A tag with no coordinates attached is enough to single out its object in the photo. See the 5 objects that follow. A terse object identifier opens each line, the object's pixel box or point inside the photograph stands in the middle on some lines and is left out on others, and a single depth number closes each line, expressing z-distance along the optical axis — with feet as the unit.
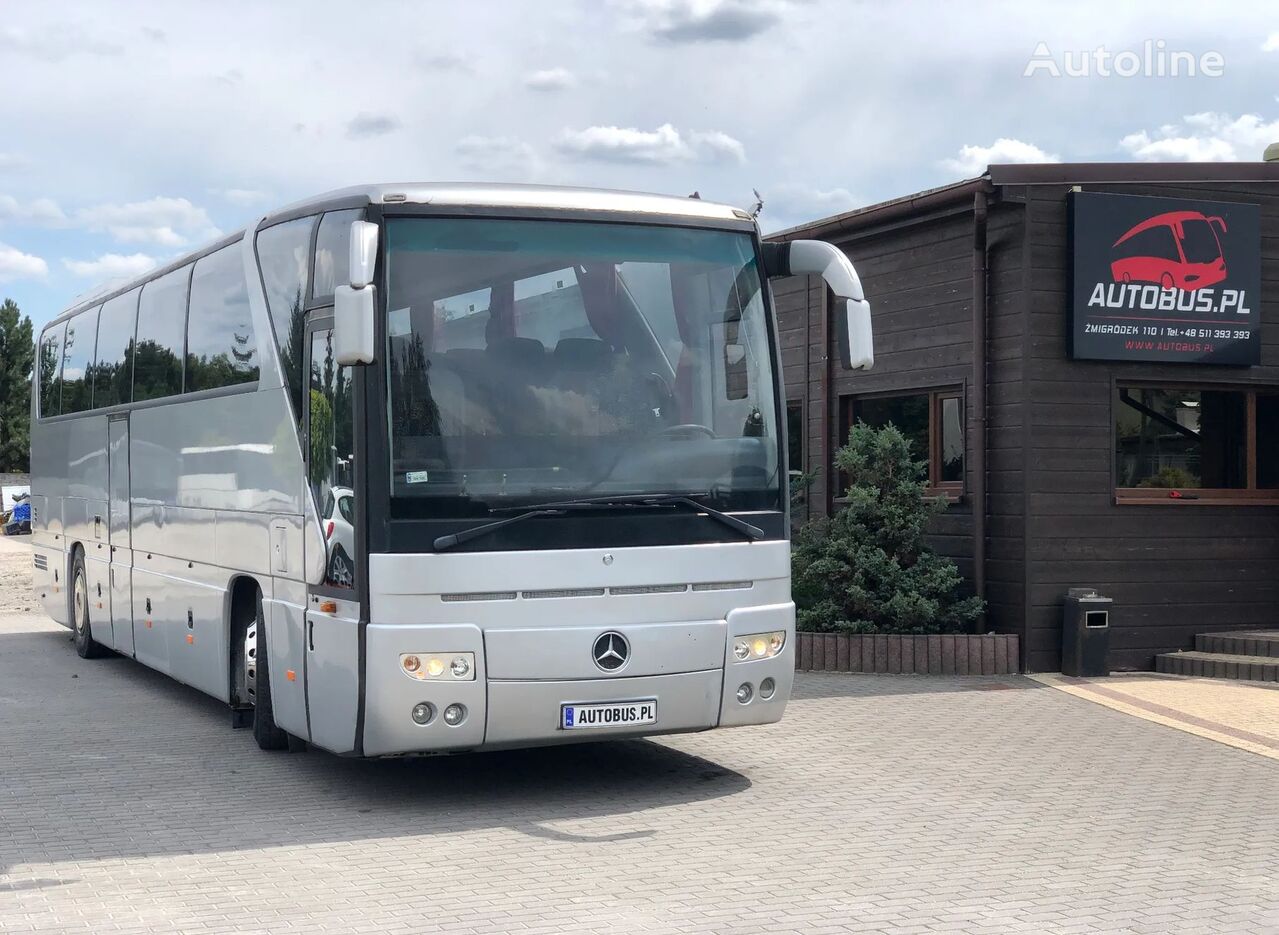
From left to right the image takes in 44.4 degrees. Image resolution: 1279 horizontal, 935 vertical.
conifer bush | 46.32
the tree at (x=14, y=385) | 287.69
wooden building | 45.50
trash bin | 44.75
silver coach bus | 26.27
